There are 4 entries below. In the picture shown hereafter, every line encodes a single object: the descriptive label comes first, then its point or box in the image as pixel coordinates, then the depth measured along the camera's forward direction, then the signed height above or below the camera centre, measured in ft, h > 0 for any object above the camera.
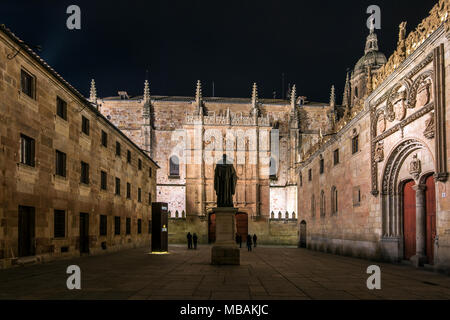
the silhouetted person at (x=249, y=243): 98.68 -12.99
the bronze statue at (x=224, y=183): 54.93 +0.77
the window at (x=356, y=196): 71.82 -1.42
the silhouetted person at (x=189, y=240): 106.42 -13.25
